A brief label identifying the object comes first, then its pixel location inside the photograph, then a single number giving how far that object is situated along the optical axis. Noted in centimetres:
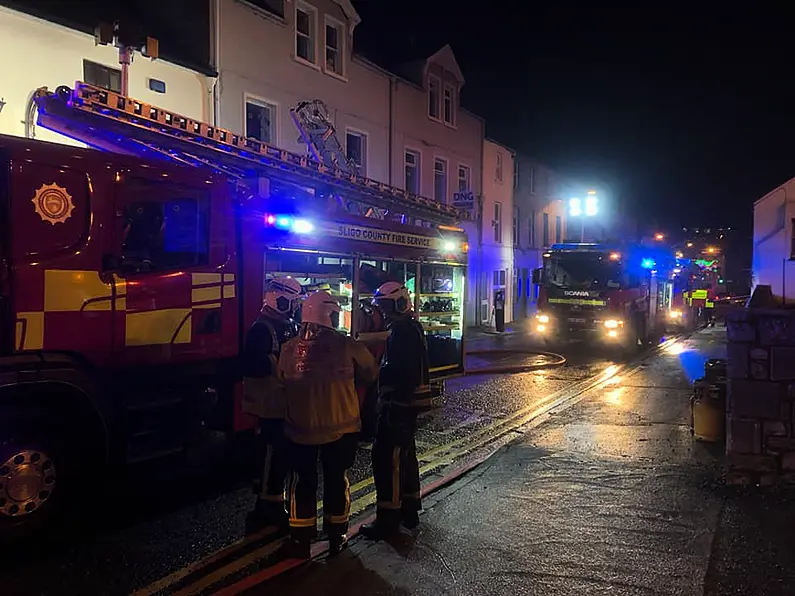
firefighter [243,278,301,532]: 455
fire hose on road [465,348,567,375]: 1377
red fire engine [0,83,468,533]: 450
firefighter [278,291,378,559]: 427
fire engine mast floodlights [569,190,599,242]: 3135
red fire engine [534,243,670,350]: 1772
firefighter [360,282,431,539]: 483
